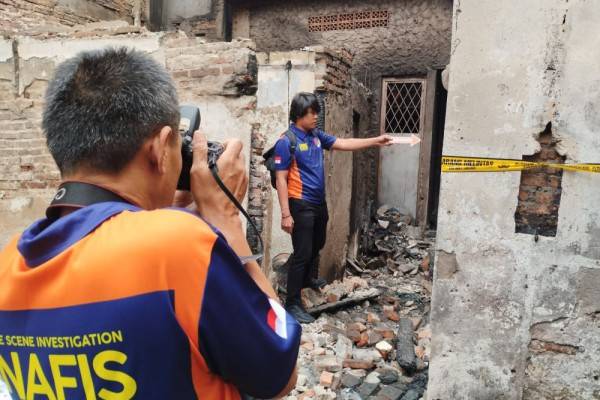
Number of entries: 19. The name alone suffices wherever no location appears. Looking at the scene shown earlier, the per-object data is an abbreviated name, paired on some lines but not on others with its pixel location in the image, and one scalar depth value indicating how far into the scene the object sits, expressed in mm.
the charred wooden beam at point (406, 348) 3424
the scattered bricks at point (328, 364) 3447
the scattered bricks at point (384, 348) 3637
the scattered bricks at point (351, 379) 3273
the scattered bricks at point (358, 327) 4039
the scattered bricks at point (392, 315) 4465
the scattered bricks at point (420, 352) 3617
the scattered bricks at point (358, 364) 3473
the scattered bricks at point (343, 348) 3642
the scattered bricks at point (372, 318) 4386
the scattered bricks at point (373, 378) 3309
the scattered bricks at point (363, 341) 3828
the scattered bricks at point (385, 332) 3962
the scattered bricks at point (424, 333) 3972
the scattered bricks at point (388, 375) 3330
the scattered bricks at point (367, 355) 3606
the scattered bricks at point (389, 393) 3092
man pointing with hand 3955
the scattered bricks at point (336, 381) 3250
